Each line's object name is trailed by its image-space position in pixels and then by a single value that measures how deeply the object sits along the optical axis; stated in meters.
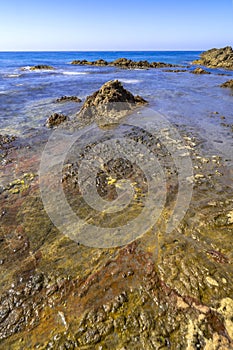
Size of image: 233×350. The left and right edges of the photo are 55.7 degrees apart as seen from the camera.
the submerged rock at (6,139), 8.50
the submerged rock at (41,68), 43.82
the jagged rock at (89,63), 53.47
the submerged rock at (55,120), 10.59
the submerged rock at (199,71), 33.29
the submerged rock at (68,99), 15.50
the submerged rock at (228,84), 20.57
